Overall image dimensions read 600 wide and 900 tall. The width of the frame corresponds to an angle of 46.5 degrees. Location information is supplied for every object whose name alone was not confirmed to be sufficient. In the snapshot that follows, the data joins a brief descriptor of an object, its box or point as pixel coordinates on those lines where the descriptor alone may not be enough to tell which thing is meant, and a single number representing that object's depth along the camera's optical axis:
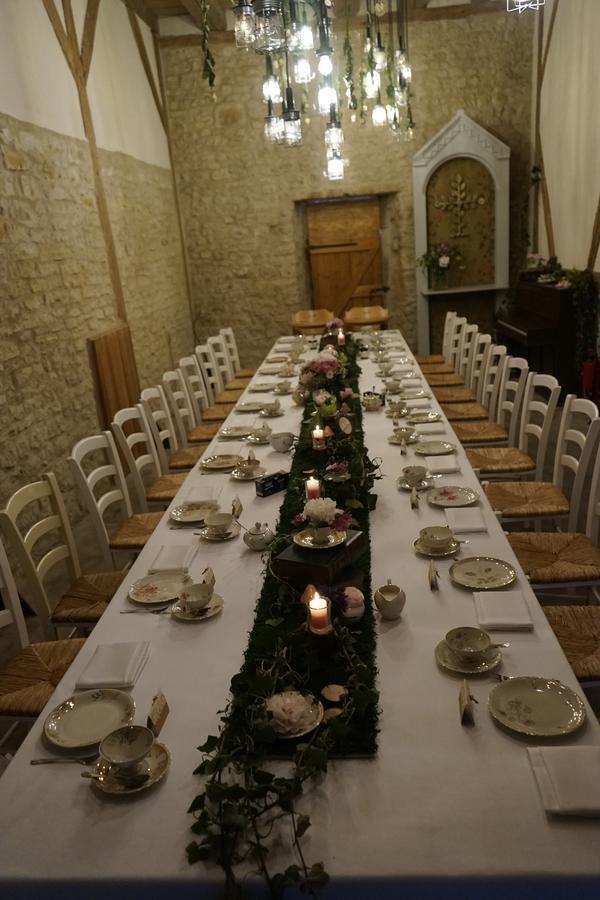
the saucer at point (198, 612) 2.24
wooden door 9.88
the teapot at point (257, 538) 2.69
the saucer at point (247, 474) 3.50
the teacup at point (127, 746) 1.58
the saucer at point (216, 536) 2.84
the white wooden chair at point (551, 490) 3.47
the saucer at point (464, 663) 1.87
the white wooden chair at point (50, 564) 2.87
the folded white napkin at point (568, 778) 1.41
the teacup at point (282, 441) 3.87
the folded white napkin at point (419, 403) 4.64
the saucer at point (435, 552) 2.53
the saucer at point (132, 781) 1.57
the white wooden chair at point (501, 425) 4.65
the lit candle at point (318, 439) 3.54
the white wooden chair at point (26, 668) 2.37
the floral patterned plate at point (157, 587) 2.40
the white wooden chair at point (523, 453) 4.08
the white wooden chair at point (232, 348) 7.90
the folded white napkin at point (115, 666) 1.96
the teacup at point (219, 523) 2.87
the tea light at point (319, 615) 1.91
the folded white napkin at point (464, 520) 2.72
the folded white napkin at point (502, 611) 2.06
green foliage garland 1.36
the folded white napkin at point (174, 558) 2.61
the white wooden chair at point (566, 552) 2.86
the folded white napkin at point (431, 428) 4.05
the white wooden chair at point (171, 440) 4.75
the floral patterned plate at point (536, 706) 1.65
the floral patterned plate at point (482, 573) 2.30
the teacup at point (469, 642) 1.89
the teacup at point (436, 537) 2.56
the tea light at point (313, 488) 2.65
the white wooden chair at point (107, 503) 3.48
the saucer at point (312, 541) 2.23
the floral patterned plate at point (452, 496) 2.98
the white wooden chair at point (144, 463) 4.16
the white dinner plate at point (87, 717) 1.75
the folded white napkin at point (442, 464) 3.38
